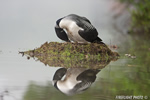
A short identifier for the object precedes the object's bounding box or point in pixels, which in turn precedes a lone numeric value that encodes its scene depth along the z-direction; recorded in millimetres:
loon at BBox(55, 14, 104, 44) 14898
